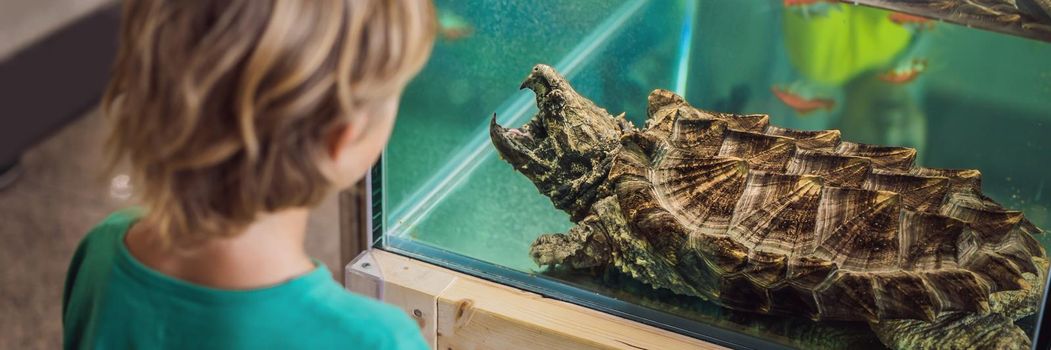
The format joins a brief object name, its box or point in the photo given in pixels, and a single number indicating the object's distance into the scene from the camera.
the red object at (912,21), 1.06
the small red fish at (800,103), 1.18
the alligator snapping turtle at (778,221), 0.95
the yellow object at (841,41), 1.10
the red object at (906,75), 1.10
